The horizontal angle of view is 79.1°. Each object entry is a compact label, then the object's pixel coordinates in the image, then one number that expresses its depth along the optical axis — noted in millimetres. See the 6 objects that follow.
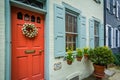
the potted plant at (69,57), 2445
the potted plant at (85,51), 2995
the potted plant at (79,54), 2756
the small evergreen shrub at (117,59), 4716
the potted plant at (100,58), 2938
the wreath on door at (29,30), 1790
